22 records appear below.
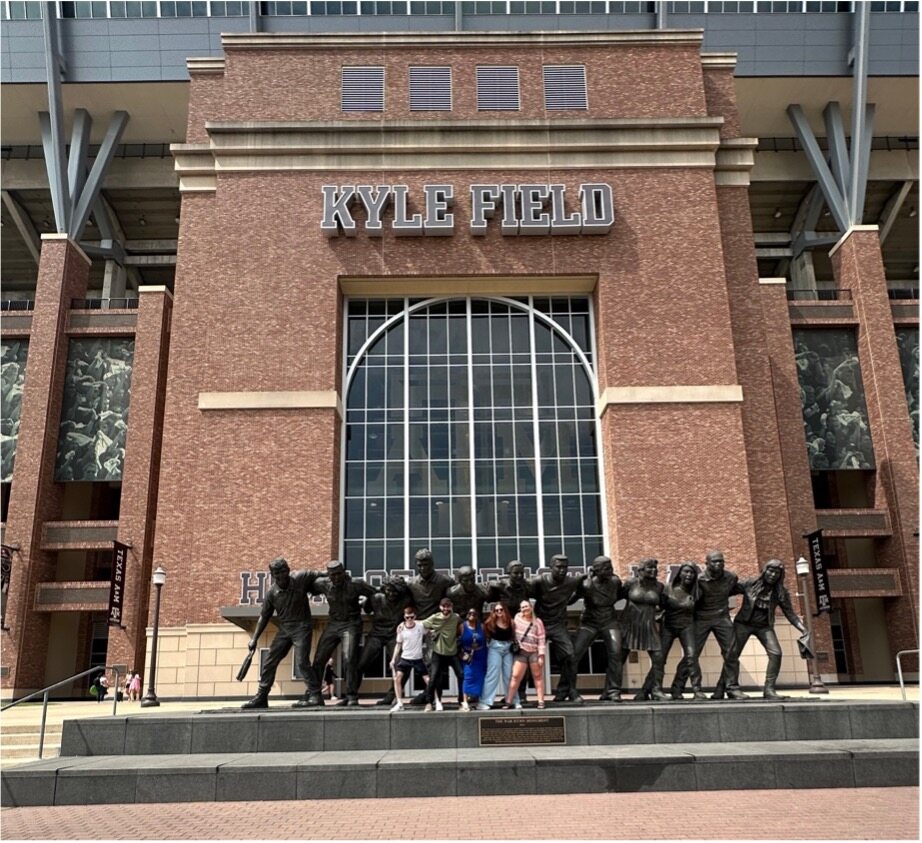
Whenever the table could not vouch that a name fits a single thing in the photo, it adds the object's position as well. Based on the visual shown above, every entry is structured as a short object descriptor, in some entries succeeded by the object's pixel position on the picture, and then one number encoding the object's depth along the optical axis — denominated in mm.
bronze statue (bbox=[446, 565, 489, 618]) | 13109
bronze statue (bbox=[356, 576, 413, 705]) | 13406
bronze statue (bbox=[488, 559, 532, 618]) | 12995
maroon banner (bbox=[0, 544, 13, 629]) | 27500
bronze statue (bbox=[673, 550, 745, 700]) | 13609
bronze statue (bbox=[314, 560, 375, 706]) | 13336
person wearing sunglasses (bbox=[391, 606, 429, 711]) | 12742
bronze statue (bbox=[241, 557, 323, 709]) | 13539
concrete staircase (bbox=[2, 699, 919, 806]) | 10008
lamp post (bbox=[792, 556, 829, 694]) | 20719
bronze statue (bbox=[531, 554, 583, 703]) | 13250
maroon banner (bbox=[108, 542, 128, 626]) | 26297
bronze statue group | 12859
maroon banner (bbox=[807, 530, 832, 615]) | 24391
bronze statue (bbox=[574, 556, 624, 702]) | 13430
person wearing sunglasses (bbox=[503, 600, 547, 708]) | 12383
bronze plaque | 11570
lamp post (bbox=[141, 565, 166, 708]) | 20344
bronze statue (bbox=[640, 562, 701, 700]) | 13594
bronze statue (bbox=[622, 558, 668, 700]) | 13508
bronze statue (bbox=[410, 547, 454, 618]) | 13336
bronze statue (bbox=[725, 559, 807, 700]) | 13500
